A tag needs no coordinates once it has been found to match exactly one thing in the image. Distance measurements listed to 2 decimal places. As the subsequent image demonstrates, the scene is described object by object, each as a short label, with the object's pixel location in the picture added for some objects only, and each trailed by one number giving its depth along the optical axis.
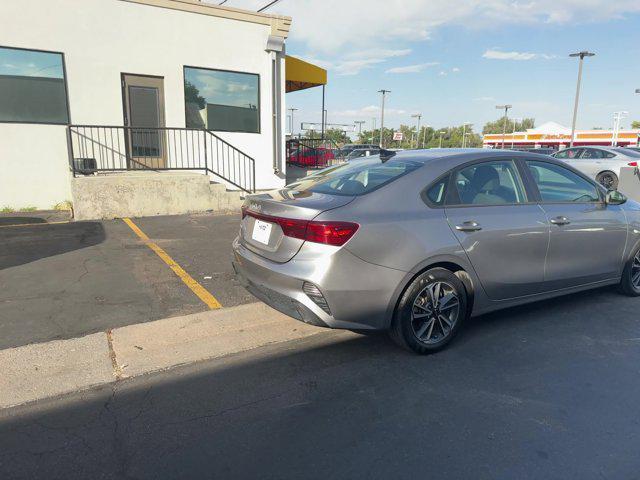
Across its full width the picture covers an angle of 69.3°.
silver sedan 3.30
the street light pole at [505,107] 56.48
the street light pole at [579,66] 30.70
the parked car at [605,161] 15.47
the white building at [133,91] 9.64
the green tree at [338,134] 78.09
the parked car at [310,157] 19.11
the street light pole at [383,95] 60.86
